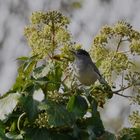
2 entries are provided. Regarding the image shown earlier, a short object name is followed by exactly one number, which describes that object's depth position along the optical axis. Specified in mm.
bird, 5121
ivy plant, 4465
